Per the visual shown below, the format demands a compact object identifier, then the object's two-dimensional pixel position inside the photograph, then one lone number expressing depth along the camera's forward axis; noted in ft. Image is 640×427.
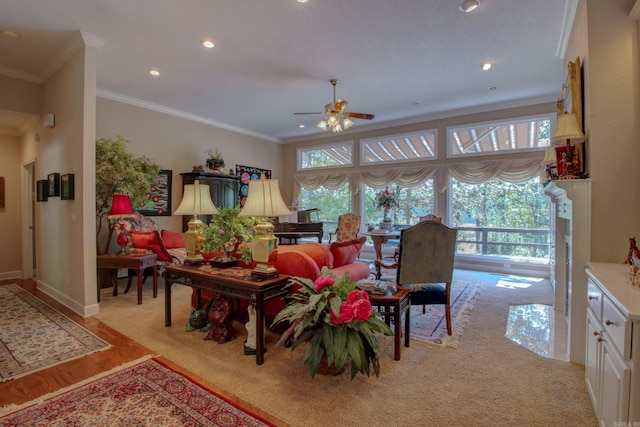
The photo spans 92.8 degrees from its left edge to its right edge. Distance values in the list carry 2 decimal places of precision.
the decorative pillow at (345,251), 10.48
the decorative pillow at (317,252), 9.69
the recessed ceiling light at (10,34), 10.75
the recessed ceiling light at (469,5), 9.24
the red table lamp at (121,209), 13.55
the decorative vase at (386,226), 20.11
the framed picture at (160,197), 18.51
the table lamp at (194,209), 10.30
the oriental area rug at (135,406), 5.83
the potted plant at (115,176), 14.07
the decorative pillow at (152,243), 14.60
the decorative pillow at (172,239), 17.51
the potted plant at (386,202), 21.18
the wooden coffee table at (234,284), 7.89
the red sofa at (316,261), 9.00
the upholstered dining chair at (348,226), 21.11
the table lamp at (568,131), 7.84
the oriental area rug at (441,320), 9.55
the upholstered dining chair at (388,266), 11.73
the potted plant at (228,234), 9.25
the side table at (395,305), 8.12
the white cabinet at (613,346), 4.17
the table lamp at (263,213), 8.31
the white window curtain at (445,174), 18.35
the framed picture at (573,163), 8.14
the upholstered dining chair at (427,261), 9.41
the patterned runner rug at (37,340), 8.04
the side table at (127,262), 13.07
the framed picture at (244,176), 24.21
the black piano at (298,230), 21.94
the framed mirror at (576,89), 8.39
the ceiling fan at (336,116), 14.14
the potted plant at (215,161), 20.71
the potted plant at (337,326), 6.65
